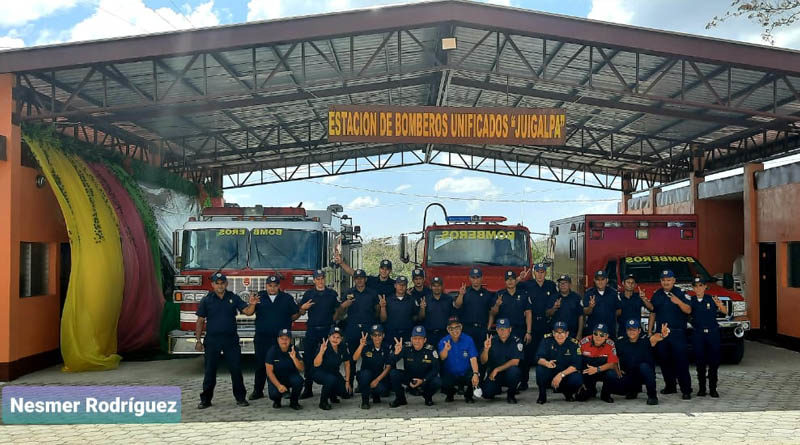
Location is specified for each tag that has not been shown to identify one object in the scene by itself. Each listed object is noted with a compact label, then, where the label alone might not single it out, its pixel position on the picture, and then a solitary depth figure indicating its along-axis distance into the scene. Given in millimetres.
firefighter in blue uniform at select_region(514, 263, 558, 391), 9906
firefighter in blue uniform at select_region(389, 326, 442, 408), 8586
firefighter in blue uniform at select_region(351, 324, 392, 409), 8562
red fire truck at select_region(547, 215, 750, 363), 12227
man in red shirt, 8688
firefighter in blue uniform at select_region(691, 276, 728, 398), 8962
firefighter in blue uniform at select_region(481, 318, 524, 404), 8742
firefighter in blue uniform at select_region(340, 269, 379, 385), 9398
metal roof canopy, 11117
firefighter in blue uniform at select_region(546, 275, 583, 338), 9703
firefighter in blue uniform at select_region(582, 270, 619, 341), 9805
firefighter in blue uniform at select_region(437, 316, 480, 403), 8695
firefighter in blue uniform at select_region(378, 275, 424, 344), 9391
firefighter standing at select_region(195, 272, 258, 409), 8633
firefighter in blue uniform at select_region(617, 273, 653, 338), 9898
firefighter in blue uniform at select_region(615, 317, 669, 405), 8617
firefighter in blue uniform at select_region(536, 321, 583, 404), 8633
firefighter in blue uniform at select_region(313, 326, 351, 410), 8477
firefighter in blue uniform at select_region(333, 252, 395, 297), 9945
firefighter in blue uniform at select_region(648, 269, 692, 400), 8914
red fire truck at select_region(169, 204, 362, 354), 10602
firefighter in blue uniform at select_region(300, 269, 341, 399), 9398
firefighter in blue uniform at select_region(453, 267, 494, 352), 9656
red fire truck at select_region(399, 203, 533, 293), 11727
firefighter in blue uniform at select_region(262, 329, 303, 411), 8453
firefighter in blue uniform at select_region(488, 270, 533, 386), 9641
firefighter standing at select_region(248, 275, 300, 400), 9141
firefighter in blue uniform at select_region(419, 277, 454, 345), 9445
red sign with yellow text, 11461
